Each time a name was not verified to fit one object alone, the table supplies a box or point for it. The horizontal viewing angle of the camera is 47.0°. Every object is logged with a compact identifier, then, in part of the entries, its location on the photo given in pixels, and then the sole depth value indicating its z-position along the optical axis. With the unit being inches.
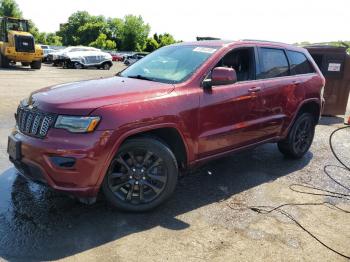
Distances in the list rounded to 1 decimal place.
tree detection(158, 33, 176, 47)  2987.2
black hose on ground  153.4
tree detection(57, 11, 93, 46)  3695.9
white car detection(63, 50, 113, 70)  1136.2
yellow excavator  955.3
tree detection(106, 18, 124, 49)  3159.5
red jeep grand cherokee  142.7
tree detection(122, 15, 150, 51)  3016.7
